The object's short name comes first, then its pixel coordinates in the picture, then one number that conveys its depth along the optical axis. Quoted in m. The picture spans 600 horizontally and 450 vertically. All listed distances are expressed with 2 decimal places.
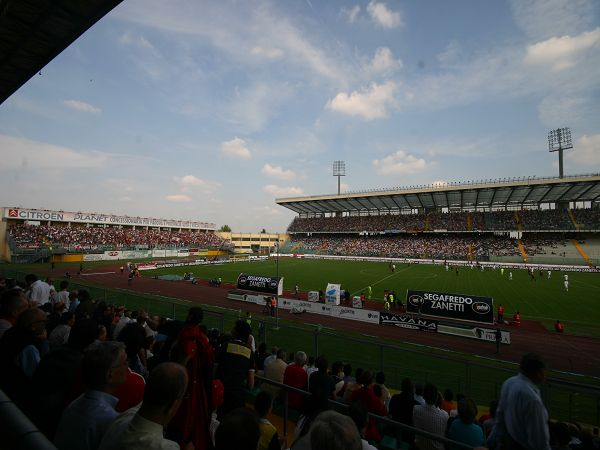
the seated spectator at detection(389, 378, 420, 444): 5.50
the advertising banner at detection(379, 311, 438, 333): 18.17
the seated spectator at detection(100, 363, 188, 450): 1.94
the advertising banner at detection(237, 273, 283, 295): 26.23
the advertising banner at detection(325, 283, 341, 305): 23.16
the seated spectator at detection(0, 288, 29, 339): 5.32
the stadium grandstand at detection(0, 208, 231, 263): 50.72
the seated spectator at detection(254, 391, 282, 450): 3.19
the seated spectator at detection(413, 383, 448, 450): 5.23
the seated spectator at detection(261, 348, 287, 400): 6.61
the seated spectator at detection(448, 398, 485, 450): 4.38
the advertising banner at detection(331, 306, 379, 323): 19.83
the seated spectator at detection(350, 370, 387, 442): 5.31
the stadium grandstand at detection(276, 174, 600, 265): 54.66
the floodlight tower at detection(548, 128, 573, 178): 65.44
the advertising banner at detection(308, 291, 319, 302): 24.28
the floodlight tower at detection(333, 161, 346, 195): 99.50
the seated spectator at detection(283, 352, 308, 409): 5.86
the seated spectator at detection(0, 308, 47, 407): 3.72
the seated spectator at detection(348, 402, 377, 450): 3.33
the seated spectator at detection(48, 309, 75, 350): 5.89
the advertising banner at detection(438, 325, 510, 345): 16.45
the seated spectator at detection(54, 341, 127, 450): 2.40
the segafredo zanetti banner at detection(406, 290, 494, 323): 18.89
